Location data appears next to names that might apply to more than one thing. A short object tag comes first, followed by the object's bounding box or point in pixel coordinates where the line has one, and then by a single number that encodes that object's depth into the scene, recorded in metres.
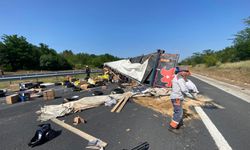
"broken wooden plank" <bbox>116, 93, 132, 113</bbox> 4.19
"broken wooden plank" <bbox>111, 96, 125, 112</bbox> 4.18
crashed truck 6.95
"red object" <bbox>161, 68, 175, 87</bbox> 6.93
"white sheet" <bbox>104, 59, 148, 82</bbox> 7.37
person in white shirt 2.85
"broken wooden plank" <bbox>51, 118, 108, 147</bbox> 2.36
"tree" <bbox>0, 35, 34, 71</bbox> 23.34
